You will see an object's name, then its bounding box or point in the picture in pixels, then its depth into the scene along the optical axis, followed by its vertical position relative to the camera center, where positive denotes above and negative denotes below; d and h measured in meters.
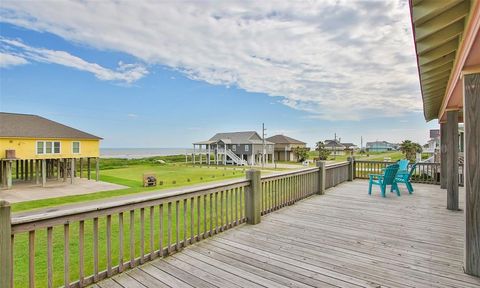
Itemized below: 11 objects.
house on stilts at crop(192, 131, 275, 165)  36.72 -0.31
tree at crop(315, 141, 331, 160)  40.36 -0.57
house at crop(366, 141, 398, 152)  92.18 +0.19
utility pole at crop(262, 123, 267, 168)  35.16 +0.99
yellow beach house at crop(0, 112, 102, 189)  15.81 +0.17
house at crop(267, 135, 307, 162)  46.38 -0.23
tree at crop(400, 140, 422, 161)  22.74 -0.16
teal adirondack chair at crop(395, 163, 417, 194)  7.42 -1.00
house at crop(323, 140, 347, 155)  62.51 -0.11
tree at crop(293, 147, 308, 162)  42.75 -1.08
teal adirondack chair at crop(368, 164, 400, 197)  6.75 -0.90
